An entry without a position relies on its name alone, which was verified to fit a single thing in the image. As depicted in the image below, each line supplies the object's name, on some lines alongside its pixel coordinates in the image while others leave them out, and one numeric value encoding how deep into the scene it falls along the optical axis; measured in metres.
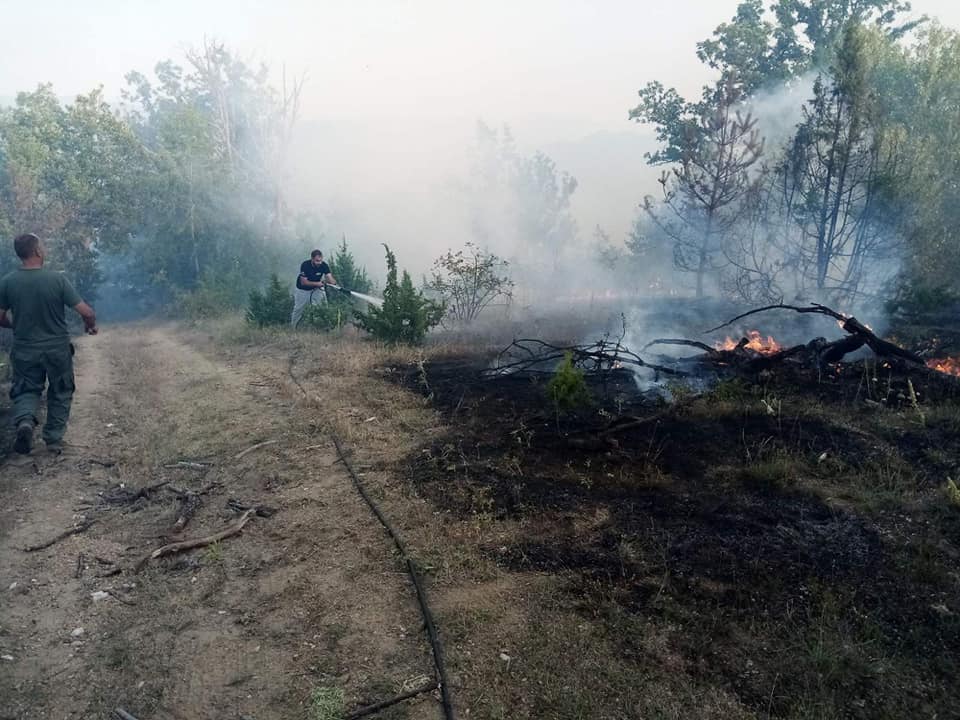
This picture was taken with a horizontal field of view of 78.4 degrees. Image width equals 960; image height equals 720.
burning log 7.12
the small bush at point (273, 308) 13.33
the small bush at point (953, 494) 4.37
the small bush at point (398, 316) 10.58
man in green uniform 5.92
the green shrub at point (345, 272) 14.96
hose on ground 2.79
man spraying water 12.19
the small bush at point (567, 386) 6.13
